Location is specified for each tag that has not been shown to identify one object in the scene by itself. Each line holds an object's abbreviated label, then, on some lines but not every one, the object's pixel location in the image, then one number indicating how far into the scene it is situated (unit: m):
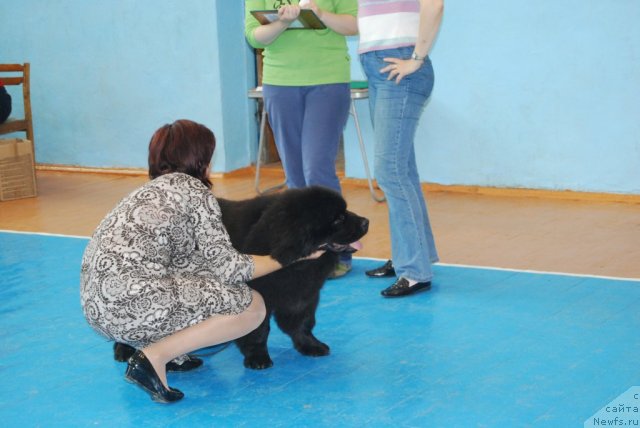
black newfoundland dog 2.85
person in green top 4.05
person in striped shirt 3.64
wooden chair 6.84
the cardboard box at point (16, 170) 6.47
